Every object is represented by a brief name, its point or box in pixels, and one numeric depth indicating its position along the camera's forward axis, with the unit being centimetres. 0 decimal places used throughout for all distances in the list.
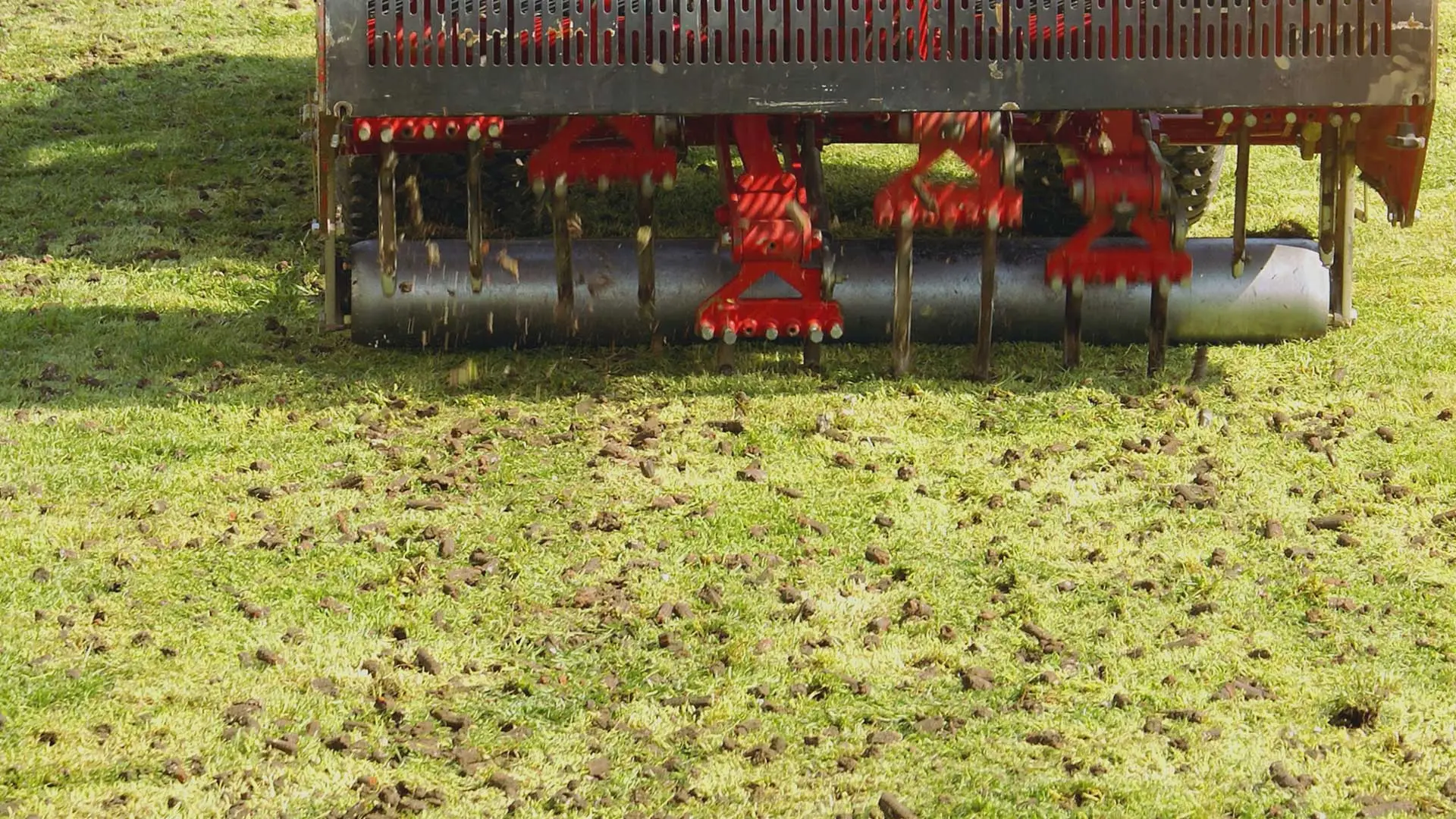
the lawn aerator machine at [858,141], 631
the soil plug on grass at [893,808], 430
